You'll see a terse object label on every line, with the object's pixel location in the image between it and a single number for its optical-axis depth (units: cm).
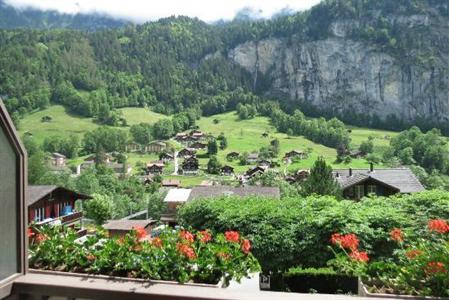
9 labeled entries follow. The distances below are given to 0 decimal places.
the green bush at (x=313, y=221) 946
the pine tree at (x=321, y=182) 3025
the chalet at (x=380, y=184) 3127
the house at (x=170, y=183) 7588
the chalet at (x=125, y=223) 3035
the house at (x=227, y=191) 3023
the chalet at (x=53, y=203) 2281
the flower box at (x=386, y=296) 217
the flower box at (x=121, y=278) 243
